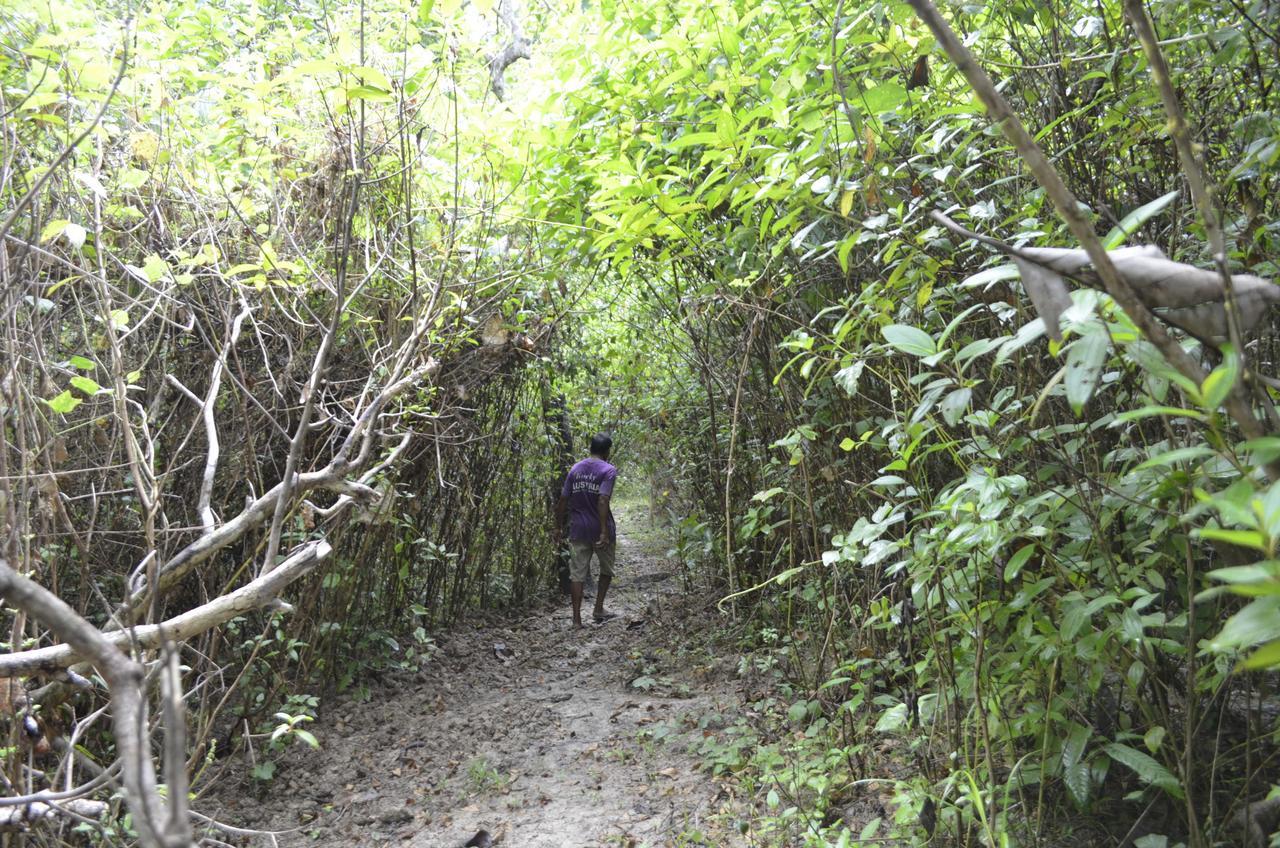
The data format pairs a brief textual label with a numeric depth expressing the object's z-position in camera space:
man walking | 7.21
